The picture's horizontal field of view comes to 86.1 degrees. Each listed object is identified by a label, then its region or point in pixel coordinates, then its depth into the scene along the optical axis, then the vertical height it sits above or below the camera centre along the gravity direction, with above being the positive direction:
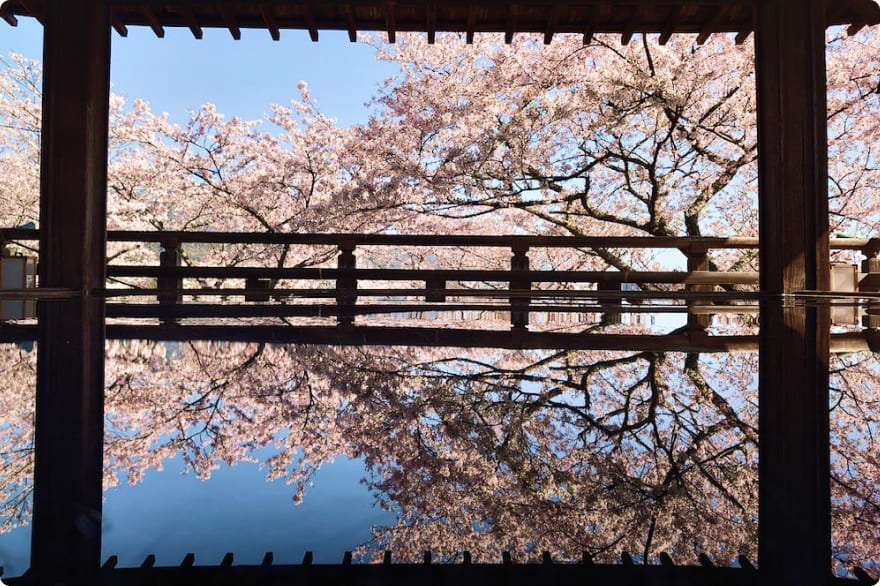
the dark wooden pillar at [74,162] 2.50 +0.80
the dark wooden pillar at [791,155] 2.61 +0.81
